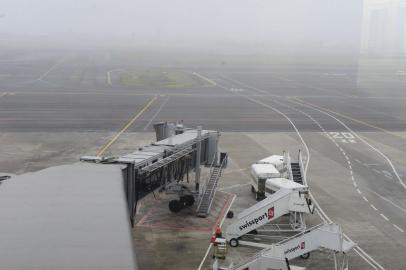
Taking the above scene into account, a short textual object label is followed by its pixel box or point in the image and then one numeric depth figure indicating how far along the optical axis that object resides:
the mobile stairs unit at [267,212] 28.33
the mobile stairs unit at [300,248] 22.16
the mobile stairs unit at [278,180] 29.95
